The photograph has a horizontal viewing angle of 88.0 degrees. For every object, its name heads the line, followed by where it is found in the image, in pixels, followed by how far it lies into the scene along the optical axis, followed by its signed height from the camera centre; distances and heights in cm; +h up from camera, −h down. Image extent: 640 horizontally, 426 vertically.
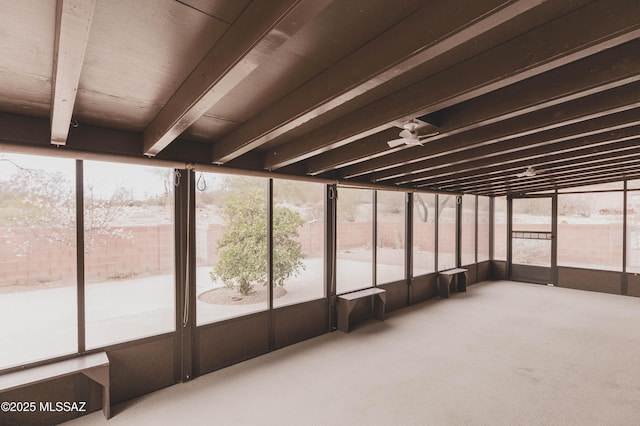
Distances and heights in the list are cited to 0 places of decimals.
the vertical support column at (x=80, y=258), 291 -43
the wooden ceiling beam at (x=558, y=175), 491 +58
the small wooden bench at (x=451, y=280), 674 -153
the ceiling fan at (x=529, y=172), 488 +55
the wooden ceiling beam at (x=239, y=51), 120 +69
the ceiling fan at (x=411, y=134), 266 +61
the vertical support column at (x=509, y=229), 853 -54
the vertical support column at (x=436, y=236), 694 -58
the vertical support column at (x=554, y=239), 771 -72
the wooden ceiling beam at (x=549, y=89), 184 +76
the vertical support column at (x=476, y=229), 818 -51
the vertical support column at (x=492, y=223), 866 -39
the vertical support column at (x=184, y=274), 341 -68
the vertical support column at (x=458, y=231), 755 -52
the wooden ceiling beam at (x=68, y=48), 112 +66
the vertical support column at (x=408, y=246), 619 -70
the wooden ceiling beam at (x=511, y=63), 145 +77
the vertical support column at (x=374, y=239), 551 -51
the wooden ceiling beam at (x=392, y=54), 129 +73
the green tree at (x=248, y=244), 400 -44
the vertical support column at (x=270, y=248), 412 -49
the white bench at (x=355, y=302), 471 -141
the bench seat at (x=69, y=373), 247 -128
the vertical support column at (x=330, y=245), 479 -53
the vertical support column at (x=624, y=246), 675 -78
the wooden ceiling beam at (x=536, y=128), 230 +69
